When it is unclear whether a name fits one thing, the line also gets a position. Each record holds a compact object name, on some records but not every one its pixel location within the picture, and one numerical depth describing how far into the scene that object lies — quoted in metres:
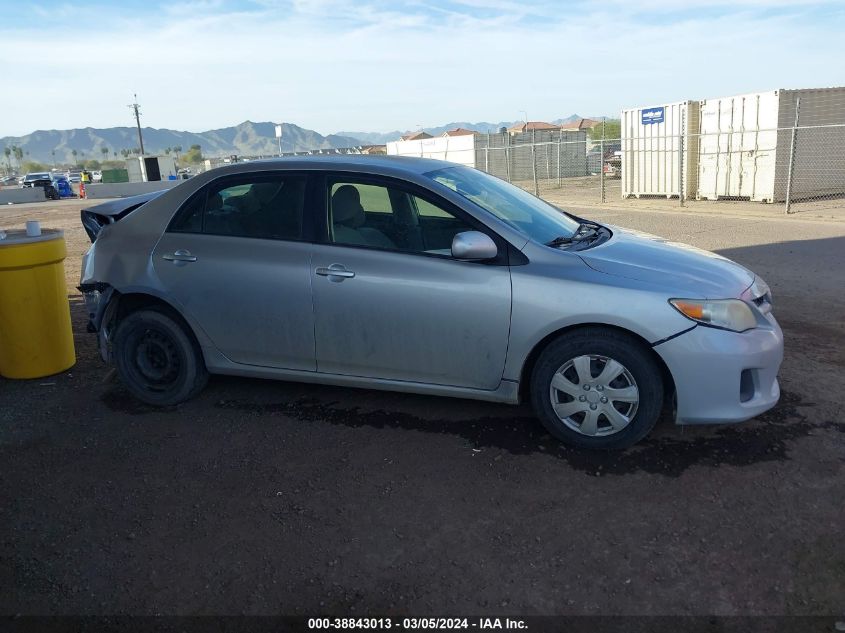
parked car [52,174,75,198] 43.56
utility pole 85.51
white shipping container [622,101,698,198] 18.31
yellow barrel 5.25
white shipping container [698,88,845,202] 16.09
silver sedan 3.72
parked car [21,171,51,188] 44.85
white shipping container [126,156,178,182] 41.37
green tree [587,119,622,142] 64.66
